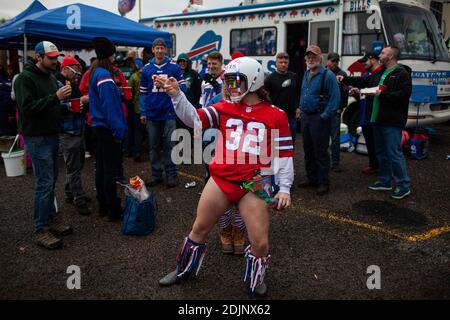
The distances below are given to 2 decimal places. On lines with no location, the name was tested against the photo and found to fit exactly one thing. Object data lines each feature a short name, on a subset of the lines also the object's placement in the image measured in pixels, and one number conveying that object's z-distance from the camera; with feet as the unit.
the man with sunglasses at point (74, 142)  17.01
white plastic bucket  23.02
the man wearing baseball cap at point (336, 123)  23.71
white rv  28.53
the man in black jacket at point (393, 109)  18.34
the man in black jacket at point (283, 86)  21.39
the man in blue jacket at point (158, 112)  19.95
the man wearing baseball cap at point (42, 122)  13.34
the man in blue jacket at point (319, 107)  19.13
